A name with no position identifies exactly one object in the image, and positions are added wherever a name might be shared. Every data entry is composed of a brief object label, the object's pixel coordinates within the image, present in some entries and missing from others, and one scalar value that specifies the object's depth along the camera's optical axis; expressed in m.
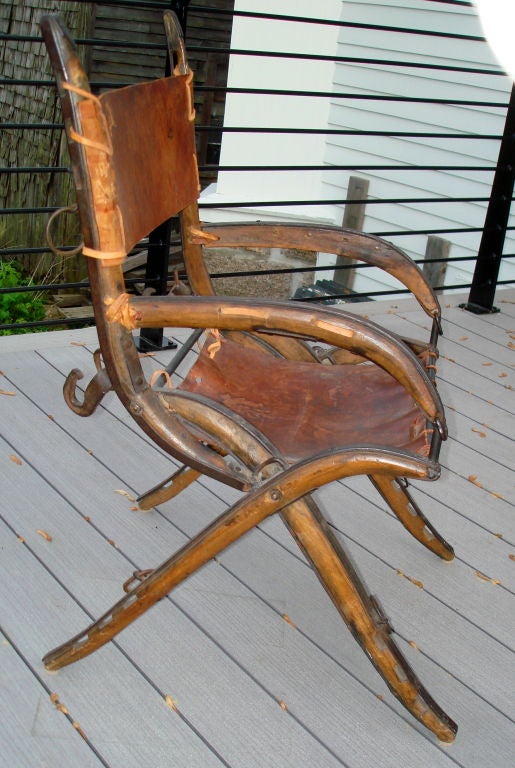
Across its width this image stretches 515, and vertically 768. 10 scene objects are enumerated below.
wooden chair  1.32
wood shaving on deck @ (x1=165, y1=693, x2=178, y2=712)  1.56
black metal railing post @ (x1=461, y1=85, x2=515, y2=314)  3.39
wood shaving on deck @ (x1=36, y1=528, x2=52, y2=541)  1.93
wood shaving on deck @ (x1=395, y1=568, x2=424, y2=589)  1.96
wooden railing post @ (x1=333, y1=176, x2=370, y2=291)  5.85
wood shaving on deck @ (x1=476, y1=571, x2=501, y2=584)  2.01
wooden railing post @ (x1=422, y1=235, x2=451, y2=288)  5.52
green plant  4.97
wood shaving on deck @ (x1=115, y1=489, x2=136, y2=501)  2.12
